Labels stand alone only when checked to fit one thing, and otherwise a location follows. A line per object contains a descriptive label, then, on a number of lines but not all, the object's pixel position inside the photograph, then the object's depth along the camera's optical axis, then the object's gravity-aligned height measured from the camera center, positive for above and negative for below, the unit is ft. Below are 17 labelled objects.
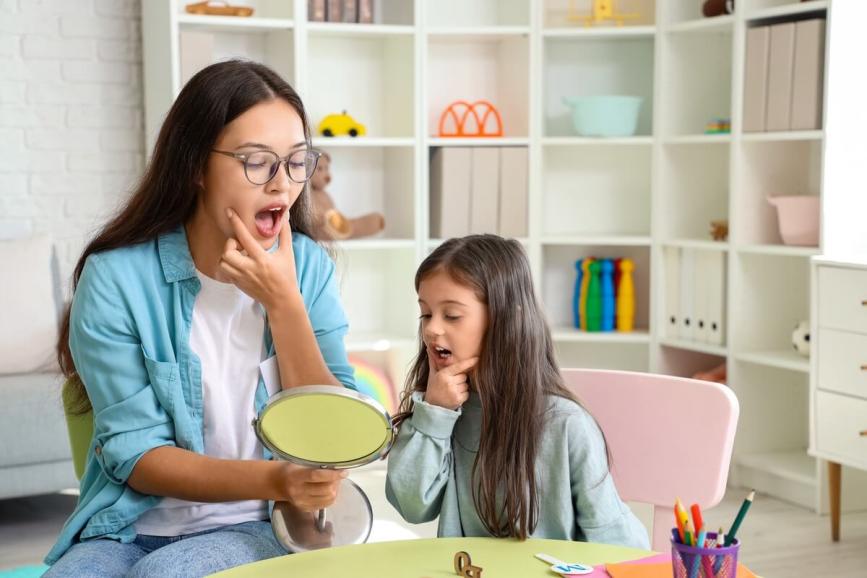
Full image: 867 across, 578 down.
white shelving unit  12.01 +0.41
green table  4.00 -1.35
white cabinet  9.97 -1.61
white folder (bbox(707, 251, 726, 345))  12.24 -1.15
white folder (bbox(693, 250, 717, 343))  12.42 -1.16
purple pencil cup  3.46 -1.13
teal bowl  12.89 +0.87
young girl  4.77 -1.02
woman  4.98 -0.64
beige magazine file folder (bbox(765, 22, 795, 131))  11.03 +1.13
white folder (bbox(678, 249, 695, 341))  12.64 -1.14
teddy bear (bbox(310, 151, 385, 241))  12.75 -0.31
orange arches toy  13.32 +0.86
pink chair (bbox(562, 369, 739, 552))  5.16 -1.14
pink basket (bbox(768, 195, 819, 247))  11.34 -0.28
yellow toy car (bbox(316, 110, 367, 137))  12.75 +0.73
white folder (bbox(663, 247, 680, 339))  12.88 -1.15
